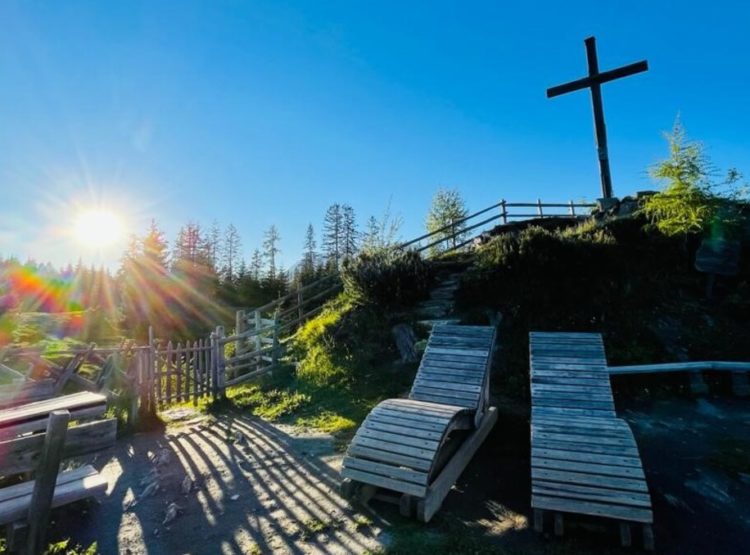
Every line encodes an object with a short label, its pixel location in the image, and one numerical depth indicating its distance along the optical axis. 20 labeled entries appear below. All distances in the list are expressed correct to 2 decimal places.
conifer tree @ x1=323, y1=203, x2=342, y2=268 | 47.06
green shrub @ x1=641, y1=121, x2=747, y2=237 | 8.76
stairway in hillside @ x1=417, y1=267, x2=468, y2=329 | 9.05
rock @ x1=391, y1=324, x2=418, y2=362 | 8.56
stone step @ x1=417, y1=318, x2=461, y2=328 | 8.71
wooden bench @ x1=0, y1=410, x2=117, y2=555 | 2.81
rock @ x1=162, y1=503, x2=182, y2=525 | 4.16
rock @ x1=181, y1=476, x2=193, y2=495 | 4.84
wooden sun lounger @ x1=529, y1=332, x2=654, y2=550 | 3.36
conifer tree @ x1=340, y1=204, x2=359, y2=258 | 47.06
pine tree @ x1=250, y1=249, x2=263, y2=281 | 44.43
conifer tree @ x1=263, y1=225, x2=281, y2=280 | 46.59
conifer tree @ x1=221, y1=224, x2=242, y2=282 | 48.78
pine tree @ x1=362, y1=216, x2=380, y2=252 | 13.63
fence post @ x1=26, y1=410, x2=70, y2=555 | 2.90
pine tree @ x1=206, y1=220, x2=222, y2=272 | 44.62
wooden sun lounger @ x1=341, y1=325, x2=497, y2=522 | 3.86
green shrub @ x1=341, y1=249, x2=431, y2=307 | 9.85
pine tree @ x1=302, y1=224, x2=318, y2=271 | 47.70
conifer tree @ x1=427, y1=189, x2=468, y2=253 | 33.31
